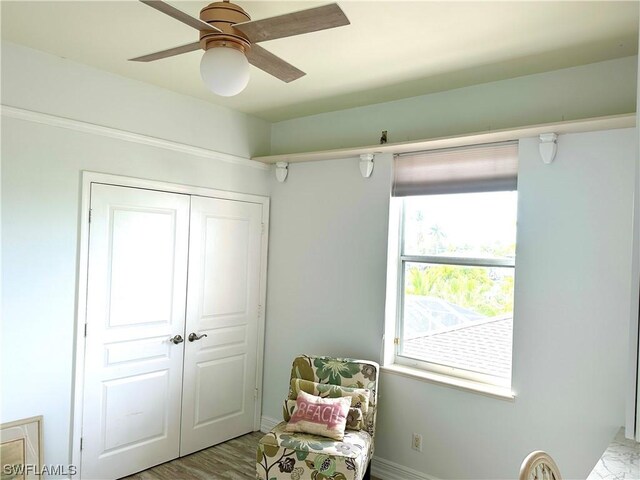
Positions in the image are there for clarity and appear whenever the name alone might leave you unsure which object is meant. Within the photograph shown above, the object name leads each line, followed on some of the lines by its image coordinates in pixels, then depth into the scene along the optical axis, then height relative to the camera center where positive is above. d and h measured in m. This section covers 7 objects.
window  2.82 -0.14
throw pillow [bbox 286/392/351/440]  2.67 -1.06
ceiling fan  1.56 +0.75
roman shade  2.74 +0.50
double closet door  2.91 -0.66
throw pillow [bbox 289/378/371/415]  2.84 -0.97
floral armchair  2.43 -1.17
